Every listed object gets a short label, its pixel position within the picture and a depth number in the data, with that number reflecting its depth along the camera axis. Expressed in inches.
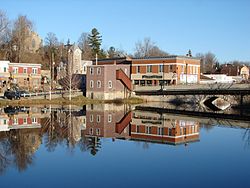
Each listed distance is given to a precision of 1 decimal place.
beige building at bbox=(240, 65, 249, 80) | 5223.9
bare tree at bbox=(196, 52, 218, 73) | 6274.6
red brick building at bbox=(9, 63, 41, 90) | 3063.5
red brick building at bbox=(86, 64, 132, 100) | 2662.4
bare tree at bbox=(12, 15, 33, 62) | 3420.3
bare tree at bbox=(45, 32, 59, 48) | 4452.0
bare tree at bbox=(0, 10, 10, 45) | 3270.4
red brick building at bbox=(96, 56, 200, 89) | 2984.7
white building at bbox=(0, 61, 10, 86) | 2994.6
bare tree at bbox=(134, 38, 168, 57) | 4969.5
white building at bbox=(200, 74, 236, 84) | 4355.3
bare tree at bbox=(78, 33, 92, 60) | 4693.9
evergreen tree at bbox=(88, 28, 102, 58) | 4911.2
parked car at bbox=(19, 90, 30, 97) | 2396.9
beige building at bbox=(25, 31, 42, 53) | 3644.2
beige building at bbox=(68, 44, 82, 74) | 3642.2
